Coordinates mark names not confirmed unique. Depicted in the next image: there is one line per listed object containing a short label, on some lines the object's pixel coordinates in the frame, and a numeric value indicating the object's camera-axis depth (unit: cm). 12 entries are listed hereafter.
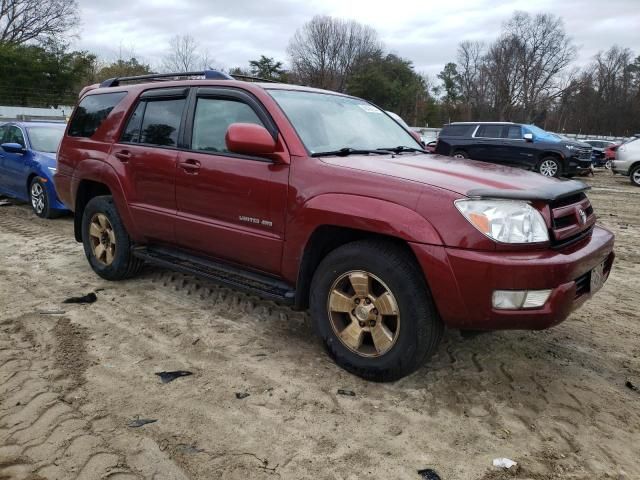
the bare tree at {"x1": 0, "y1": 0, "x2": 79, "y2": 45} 4478
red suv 269
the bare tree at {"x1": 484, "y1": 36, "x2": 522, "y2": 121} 6425
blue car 789
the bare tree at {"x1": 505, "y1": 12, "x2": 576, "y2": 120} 6300
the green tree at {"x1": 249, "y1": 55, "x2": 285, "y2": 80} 5759
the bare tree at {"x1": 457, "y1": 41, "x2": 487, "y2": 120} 6838
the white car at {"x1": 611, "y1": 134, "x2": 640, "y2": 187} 1511
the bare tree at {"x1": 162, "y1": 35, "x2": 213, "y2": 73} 4186
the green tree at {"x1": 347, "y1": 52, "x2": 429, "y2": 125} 5575
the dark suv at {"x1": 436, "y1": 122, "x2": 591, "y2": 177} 1508
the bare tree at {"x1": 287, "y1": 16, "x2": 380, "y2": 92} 6438
